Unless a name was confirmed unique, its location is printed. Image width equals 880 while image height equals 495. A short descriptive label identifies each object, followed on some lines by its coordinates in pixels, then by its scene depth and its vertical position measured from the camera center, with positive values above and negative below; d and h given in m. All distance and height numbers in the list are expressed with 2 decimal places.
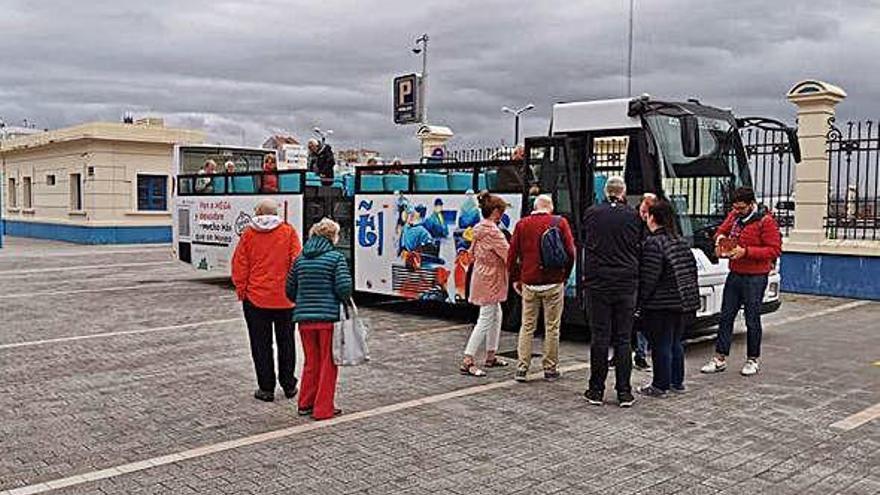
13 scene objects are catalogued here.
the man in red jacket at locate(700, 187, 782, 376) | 8.19 -0.62
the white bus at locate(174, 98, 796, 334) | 9.29 +0.04
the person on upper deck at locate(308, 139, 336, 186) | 14.14 +0.49
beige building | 30.20 +0.36
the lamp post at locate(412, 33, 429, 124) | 24.62 +2.91
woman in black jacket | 7.38 -0.82
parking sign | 24.64 +2.66
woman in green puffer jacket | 6.73 -0.82
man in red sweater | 7.88 -0.76
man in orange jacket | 7.23 -0.74
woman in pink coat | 8.36 -0.77
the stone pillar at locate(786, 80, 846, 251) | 14.92 +0.70
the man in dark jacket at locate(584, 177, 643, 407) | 7.18 -0.76
